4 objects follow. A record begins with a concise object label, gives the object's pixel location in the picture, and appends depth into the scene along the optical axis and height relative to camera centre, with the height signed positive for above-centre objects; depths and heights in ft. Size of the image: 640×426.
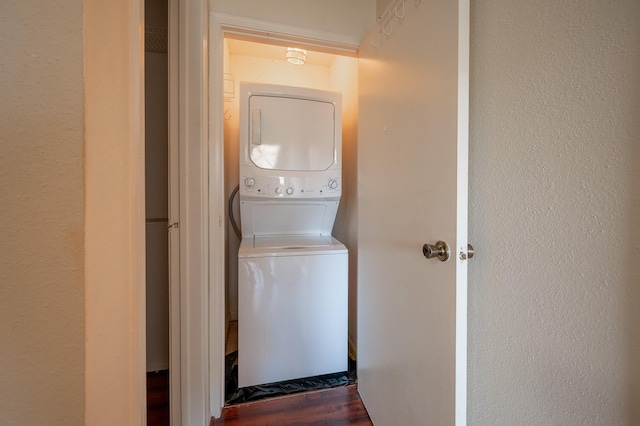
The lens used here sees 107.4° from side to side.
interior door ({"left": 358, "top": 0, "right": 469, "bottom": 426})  2.23 -0.01
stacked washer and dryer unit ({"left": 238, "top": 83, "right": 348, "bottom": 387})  4.76 -0.81
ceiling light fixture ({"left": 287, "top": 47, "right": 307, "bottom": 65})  6.53 +4.29
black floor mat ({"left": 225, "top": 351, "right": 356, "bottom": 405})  4.58 -3.64
